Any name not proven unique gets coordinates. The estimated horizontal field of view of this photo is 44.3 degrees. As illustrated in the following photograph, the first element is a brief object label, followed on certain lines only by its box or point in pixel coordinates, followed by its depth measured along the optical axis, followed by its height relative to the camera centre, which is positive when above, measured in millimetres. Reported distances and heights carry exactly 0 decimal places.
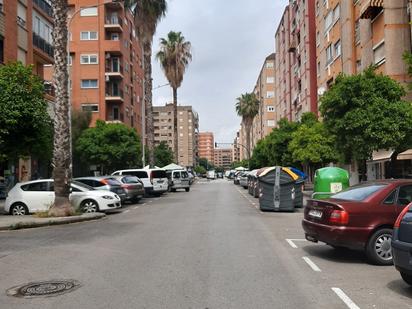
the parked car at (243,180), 50159 -1320
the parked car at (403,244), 6566 -1056
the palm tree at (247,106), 92500 +11125
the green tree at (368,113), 20562 +2151
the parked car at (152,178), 32062 -650
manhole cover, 6910 -1684
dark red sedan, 8906 -958
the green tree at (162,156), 81150 +2112
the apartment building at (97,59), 57625 +12624
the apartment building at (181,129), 162125 +12598
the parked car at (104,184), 23141 -677
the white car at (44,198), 19281 -1097
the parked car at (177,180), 41306 -976
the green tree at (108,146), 40750 +1869
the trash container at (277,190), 21016 -987
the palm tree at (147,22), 37688 +11065
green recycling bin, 18094 -519
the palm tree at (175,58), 53531 +11876
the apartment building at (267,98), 99125 +13809
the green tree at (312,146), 34031 +1347
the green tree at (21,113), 18609 +2132
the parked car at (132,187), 25667 -926
